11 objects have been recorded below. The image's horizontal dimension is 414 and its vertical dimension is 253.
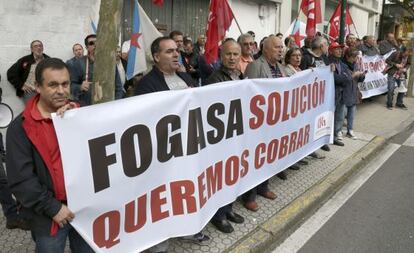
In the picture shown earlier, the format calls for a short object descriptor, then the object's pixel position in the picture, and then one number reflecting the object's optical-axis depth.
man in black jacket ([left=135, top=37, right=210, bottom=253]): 3.17
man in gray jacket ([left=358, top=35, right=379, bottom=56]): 9.90
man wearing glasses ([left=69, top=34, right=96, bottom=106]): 5.18
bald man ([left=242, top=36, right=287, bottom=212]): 4.23
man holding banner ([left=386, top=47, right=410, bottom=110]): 10.34
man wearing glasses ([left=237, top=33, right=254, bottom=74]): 5.20
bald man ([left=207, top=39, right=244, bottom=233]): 3.74
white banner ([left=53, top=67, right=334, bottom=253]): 2.36
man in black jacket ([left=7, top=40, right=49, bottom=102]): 5.99
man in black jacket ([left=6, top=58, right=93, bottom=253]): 2.09
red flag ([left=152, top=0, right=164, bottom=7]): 5.18
